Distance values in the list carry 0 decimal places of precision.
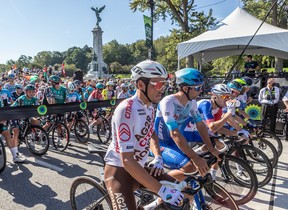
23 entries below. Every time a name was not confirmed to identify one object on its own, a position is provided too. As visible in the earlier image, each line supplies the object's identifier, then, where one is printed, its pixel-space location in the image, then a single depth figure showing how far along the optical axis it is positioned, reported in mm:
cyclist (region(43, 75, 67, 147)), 7789
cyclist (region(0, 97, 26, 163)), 5804
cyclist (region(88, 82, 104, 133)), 10604
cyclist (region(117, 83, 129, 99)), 12055
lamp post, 13447
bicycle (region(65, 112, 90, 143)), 7996
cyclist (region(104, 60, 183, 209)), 2096
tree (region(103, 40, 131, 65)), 119875
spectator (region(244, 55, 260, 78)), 11983
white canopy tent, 9352
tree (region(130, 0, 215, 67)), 21455
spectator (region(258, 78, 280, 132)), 9117
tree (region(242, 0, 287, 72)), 18788
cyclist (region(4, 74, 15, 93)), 11188
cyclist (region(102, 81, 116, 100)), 11492
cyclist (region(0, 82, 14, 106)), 8393
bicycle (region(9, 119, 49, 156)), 6625
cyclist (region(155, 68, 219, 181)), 3178
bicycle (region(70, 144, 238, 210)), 2640
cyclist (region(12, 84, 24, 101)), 9359
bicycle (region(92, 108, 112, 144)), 8076
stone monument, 55656
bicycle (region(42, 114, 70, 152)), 7270
